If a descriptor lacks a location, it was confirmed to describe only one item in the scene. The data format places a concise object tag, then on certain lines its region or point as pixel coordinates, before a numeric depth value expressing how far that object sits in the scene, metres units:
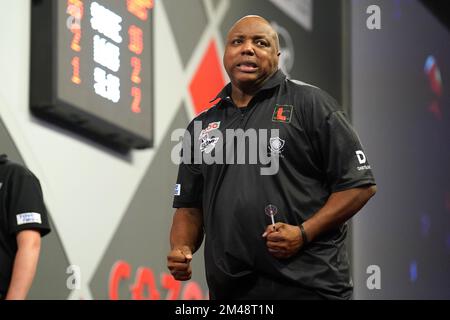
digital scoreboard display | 8.68
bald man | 4.97
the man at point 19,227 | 6.22
